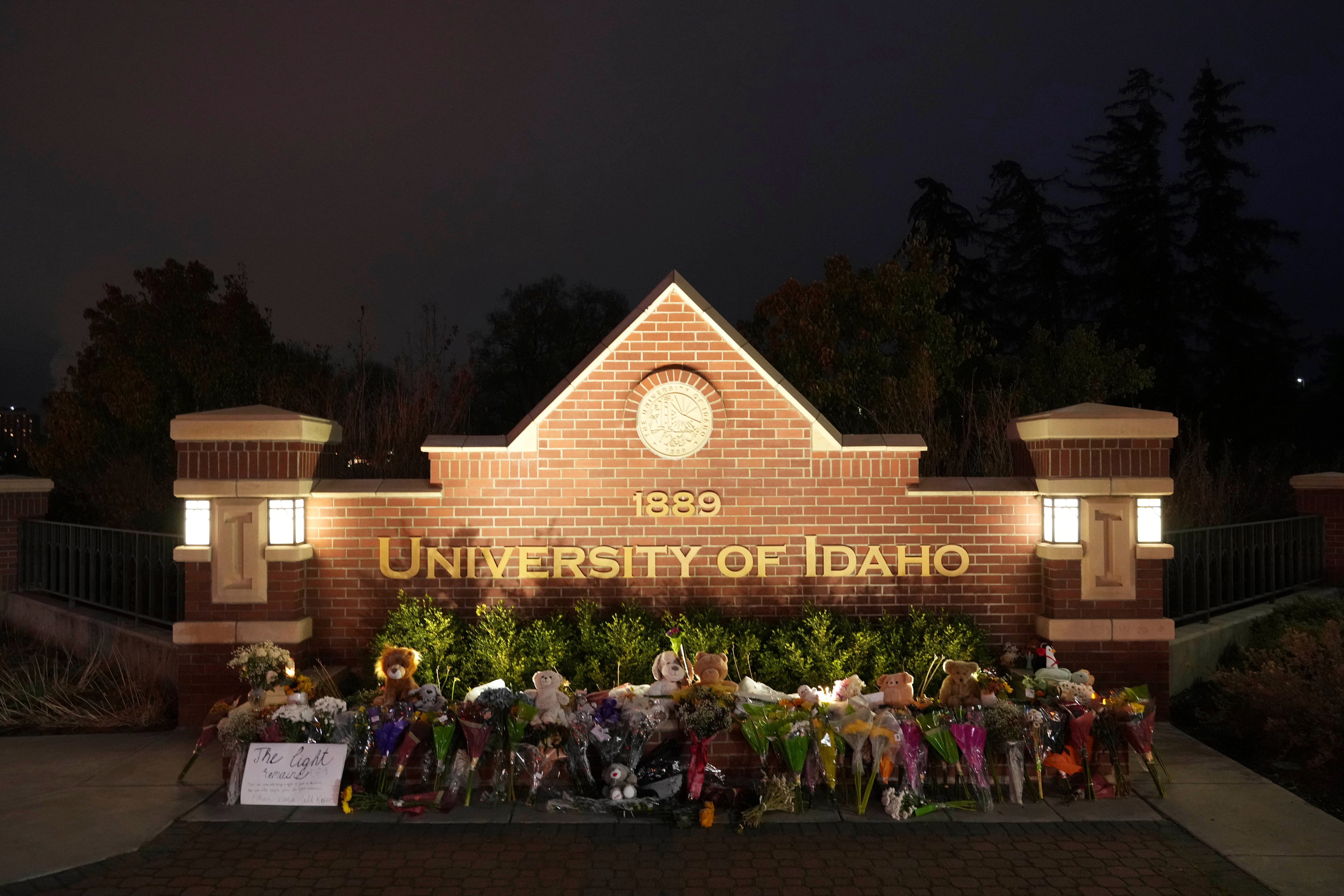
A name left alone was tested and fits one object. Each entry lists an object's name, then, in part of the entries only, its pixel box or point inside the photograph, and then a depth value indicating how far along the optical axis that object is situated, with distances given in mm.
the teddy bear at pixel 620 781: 6133
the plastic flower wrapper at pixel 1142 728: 6312
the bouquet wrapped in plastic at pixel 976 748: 6195
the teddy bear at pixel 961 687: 6527
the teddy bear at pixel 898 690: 6512
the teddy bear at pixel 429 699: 6438
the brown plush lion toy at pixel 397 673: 6770
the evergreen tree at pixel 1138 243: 34375
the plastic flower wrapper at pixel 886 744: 6137
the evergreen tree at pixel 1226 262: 34625
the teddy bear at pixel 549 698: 6270
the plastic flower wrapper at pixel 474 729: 6199
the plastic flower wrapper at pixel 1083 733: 6312
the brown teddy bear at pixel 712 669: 6707
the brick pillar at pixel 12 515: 11789
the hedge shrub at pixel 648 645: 7344
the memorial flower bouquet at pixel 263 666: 6762
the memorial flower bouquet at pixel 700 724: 6199
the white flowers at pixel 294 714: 6383
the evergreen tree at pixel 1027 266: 36375
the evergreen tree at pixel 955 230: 36750
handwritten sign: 6191
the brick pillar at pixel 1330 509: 12320
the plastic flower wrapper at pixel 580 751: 6270
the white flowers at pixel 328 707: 6387
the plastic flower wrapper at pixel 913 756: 6160
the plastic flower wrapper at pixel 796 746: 6137
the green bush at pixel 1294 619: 9609
